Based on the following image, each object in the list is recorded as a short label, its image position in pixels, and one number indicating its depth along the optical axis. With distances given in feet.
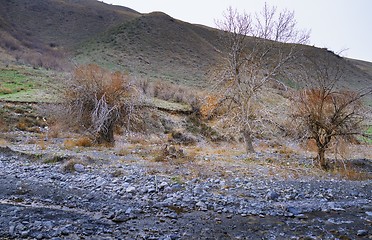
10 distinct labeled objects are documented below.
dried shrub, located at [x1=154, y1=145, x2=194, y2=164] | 45.10
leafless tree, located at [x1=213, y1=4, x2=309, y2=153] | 54.75
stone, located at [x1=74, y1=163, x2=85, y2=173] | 38.55
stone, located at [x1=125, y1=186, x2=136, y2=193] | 32.27
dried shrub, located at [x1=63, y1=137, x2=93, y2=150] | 53.92
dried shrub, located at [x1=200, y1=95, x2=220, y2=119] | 57.26
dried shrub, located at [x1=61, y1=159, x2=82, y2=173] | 38.37
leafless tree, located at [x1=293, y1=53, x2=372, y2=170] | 43.39
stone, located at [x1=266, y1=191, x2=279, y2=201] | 32.12
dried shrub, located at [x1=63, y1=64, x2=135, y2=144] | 55.36
